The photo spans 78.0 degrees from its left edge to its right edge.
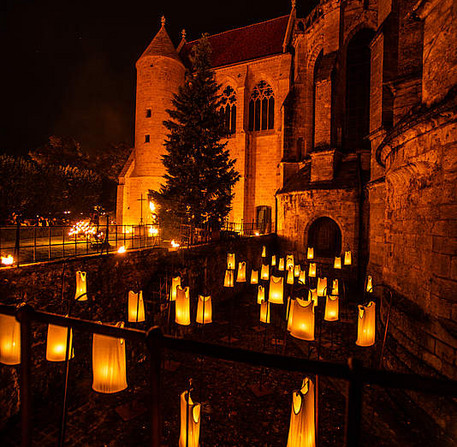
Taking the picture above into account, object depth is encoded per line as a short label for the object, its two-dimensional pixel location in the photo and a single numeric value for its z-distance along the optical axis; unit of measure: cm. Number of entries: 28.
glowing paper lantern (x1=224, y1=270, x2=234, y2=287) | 905
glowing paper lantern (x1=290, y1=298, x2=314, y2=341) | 475
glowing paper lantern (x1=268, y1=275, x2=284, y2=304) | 689
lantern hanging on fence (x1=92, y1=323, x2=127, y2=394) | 299
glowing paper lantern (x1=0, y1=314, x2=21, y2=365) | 259
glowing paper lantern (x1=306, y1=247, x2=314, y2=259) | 1348
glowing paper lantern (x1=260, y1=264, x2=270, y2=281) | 984
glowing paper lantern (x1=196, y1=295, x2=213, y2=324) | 648
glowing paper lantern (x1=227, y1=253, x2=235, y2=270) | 1108
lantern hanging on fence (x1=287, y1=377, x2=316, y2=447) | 251
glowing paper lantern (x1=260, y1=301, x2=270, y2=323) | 703
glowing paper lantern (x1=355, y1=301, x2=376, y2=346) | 522
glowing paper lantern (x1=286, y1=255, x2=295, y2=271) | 1033
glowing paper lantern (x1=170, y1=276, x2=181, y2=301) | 725
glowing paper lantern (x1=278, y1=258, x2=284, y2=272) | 1238
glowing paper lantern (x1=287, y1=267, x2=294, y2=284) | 917
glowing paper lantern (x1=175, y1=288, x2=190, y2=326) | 629
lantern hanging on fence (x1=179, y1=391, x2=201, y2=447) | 313
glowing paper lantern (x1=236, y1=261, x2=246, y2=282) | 952
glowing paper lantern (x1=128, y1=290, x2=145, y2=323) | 621
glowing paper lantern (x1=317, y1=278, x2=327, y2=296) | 830
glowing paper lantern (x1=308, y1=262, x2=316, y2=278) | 1011
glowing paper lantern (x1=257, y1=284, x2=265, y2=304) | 807
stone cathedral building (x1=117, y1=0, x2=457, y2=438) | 527
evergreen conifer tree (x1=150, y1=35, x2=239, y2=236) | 1559
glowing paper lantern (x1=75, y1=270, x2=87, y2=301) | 626
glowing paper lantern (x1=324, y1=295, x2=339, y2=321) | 638
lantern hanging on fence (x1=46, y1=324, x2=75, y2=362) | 376
